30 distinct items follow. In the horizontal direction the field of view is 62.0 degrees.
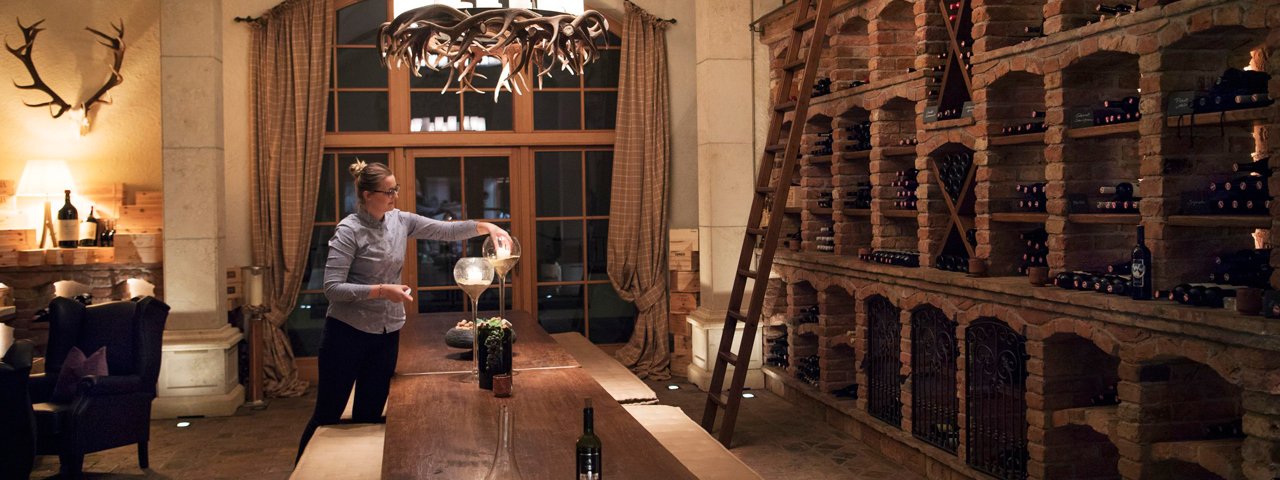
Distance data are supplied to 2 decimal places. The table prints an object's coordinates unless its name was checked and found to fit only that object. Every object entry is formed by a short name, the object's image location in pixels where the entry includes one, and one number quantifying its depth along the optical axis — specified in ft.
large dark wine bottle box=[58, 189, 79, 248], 23.93
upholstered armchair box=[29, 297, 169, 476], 17.22
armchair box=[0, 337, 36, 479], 15.48
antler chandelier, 13.74
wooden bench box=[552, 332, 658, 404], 17.11
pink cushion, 17.37
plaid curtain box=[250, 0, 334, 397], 25.75
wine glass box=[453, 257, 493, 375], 13.23
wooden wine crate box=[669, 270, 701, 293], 27.27
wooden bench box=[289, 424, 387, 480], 12.32
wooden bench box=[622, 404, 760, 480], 12.98
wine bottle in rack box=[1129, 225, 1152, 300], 12.99
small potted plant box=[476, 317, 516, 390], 11.59
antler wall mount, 24.40
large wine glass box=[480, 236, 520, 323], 13.29
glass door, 27.35
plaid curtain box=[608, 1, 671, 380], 27.32
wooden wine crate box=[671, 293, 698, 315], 27.55
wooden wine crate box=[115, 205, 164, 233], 24.75
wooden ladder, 19.90
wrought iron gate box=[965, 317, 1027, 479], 16.06
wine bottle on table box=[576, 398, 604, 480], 7.86
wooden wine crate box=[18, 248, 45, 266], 23.38
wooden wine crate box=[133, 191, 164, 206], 24.75
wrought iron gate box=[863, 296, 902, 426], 19.90
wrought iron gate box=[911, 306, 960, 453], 17.94
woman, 14.43
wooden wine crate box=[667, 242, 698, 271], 27.17
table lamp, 24.02
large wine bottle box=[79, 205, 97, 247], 24.21
